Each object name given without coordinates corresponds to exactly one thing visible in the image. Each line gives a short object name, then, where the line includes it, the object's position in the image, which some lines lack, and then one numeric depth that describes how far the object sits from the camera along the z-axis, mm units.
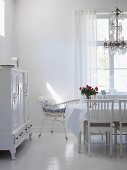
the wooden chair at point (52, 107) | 5750
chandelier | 5051
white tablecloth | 4371
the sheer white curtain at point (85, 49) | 6301
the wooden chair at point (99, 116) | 4305
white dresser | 4125
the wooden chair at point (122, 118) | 4328
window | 6492
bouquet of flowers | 4781
